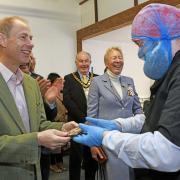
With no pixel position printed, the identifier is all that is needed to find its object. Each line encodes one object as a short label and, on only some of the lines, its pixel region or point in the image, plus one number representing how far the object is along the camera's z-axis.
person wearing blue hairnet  1.05
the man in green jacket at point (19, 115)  1.42
